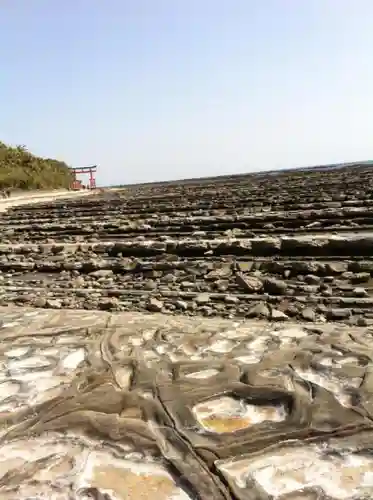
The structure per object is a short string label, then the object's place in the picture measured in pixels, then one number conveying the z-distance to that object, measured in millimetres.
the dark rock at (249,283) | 4621
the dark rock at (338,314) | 3746
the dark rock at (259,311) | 3943
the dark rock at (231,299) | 4352
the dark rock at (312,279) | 4670
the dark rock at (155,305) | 4389
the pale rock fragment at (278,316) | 3828
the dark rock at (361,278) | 4582
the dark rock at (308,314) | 3793
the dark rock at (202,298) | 4433
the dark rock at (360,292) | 4191
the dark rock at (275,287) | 4516
